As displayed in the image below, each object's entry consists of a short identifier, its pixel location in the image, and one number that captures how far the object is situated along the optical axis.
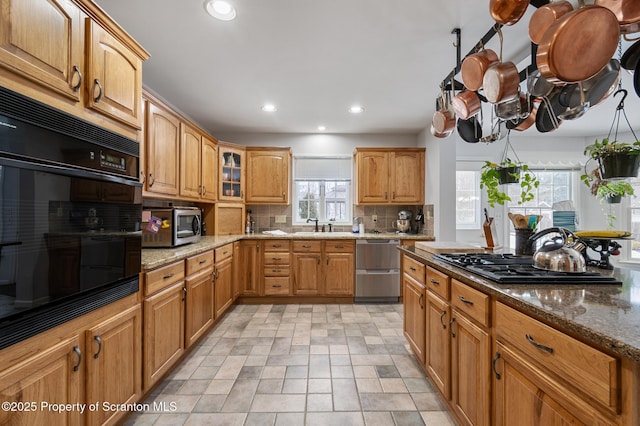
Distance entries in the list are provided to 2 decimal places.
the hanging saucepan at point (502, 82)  1.41
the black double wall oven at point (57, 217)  0.96
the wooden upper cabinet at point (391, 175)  4.18
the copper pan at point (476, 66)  1.56
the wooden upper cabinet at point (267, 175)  4.18
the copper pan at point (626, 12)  1.07
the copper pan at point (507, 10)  1.22
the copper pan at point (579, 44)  1.00
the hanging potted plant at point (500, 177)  2.07
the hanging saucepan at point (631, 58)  1.15
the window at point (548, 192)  4.77
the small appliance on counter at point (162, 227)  2.48
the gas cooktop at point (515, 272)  1.20
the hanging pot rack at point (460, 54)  1.44
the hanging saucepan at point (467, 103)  1.80
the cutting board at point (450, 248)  2.17
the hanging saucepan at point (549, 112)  1.55
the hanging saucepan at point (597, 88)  1.33
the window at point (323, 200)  4.59
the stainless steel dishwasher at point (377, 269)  3.80
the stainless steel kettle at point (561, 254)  1.30
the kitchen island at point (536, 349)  0.71
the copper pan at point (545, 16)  1.22
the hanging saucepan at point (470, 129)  2.19
